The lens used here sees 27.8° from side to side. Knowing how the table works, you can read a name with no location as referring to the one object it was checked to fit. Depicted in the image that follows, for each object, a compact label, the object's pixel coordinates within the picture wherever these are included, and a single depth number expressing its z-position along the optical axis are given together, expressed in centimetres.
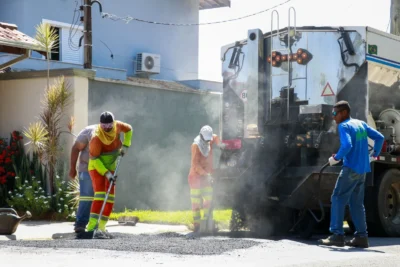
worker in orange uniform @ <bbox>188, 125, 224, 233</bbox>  1236
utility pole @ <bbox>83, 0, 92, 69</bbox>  1675
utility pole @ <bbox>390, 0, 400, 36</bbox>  1705
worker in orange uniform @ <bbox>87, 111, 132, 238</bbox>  1106
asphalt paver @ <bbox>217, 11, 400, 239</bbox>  1128
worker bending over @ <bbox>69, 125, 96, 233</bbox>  1168
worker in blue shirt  1009
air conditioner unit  2692
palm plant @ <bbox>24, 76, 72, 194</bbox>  1464
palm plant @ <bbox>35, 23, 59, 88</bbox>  1506
